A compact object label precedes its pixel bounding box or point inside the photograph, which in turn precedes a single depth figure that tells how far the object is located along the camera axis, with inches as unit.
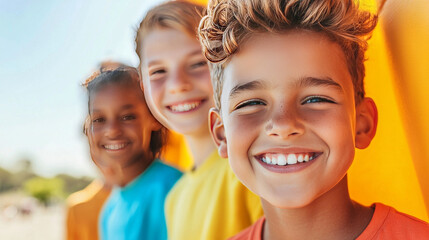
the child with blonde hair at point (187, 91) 44.4
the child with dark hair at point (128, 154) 44.6
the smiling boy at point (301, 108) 31.7
